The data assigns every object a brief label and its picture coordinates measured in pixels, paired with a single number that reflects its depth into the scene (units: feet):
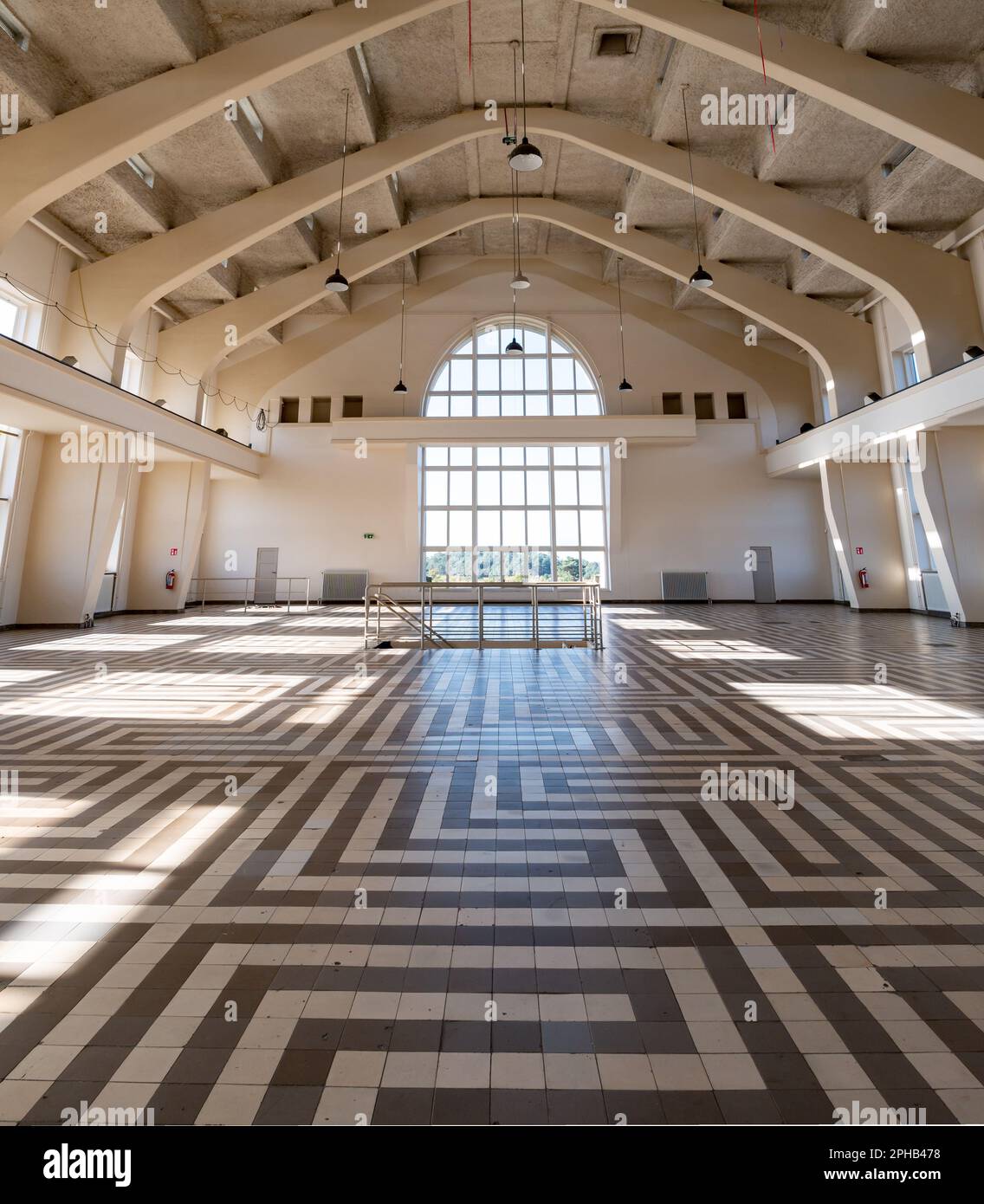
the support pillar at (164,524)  43.60
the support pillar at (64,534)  32.89
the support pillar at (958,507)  31.55
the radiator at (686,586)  52.03
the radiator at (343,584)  53.62
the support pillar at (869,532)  40.42
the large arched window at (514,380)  54.29
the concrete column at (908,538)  39.68
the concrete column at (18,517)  31.86
